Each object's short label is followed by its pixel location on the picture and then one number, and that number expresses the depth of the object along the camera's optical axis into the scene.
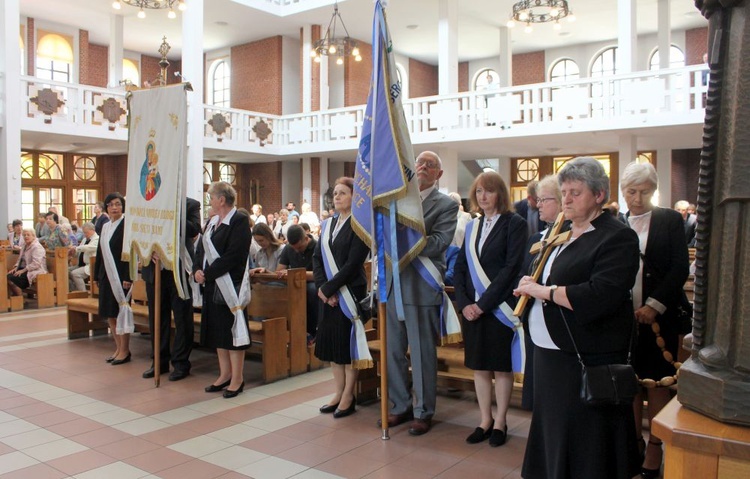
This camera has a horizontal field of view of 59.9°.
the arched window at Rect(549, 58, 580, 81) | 21.73
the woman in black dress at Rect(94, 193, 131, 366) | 6.41
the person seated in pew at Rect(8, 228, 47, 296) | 10.40
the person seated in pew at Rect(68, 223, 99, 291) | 10.79
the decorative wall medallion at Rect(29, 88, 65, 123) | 13.94
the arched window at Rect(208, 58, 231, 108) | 22.50
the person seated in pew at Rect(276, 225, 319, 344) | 6.36
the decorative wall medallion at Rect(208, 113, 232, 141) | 17.30
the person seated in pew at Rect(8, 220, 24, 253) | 12.13
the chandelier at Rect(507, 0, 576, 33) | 15.07
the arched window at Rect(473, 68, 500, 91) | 23.36
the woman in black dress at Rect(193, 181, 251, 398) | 5.29
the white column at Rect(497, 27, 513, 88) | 19.19
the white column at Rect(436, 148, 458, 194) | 16.81
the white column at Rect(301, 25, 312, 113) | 19.36
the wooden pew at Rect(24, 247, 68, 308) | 10.48
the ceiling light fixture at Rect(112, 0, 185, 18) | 14.61
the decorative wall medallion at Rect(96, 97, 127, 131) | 15.32
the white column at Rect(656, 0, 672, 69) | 16.33
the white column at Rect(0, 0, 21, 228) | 13.15
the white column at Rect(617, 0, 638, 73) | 14.02
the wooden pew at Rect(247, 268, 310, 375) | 5.94
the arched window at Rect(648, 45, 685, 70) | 19.38
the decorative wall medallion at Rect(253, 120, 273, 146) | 18.59
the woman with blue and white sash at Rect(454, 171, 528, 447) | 3.94
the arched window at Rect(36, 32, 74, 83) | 19.17
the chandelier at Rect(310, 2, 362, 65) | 16.44
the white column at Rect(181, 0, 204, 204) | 16.06
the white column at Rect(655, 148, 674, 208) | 17.97
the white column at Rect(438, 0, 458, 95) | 16.78
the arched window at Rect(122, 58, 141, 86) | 22.12
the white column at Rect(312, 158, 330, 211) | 19.81
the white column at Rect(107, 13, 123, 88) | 18.11
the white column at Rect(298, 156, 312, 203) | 19.83
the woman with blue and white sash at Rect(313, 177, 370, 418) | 4.57
